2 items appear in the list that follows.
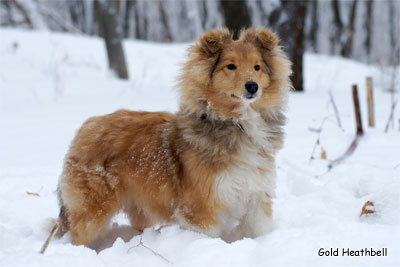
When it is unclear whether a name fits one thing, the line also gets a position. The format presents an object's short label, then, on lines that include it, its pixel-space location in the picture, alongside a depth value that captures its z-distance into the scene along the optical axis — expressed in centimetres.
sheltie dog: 299
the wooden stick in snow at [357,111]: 517
